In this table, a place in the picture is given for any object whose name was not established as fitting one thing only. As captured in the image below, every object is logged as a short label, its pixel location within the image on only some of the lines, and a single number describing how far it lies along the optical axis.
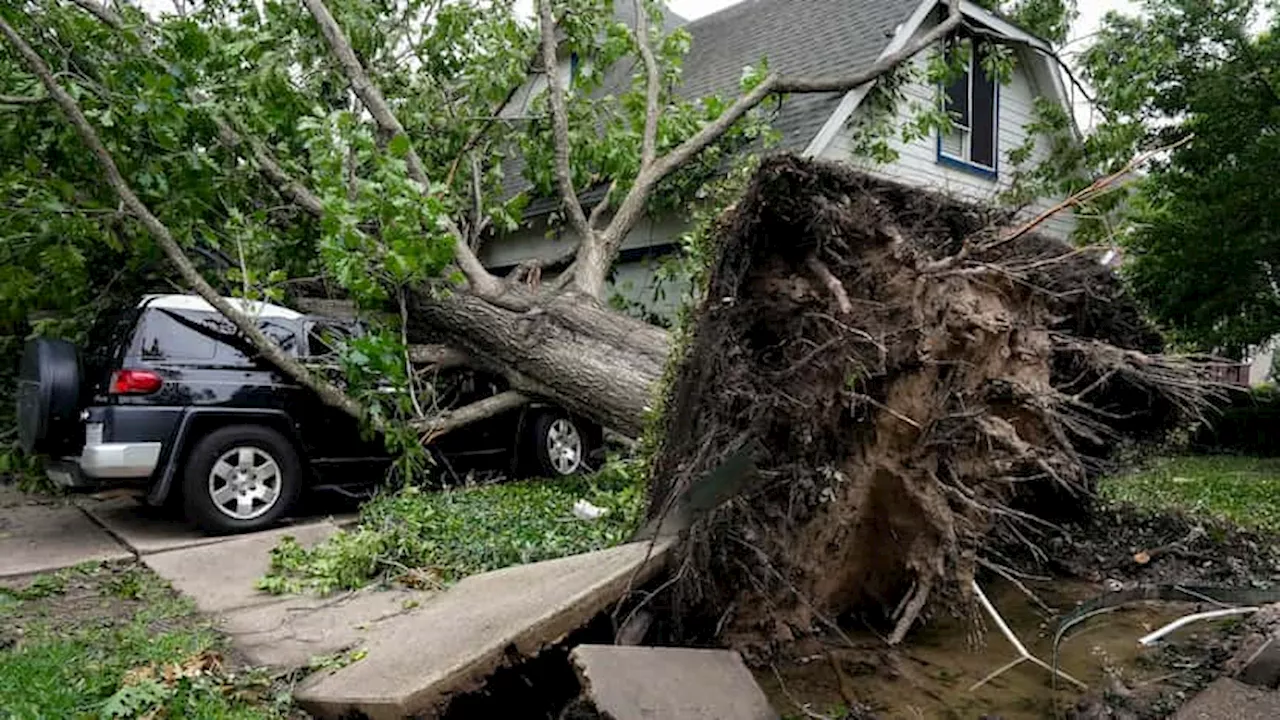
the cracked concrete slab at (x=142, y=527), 5.36
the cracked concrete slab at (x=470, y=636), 2.56
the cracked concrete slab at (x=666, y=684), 2.47
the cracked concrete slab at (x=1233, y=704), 2.38
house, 9.12
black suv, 5.21
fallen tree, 5.63
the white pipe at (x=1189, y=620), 3.06
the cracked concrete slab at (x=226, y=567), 4.30
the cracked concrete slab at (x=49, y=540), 5.01
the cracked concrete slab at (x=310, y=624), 3.56
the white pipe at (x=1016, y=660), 3.08
